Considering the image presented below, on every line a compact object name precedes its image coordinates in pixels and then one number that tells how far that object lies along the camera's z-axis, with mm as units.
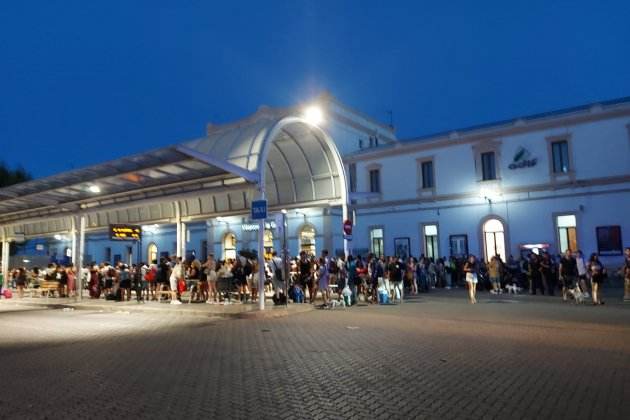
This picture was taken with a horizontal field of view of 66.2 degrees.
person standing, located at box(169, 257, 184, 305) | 18295
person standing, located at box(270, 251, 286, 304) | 16438
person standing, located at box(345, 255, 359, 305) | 17953
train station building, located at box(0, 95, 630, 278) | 18422
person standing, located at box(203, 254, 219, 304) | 17844
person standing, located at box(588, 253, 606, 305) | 15477
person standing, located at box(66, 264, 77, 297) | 23403
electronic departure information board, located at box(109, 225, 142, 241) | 21625
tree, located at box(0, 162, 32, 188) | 44062
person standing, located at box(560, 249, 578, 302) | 17019
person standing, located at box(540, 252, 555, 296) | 19953
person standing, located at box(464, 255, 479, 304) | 17438
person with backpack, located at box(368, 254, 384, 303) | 18125
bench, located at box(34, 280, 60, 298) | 23688
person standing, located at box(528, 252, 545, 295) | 20375
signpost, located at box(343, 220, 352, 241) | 18422
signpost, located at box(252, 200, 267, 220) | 15094
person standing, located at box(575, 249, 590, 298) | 16203
